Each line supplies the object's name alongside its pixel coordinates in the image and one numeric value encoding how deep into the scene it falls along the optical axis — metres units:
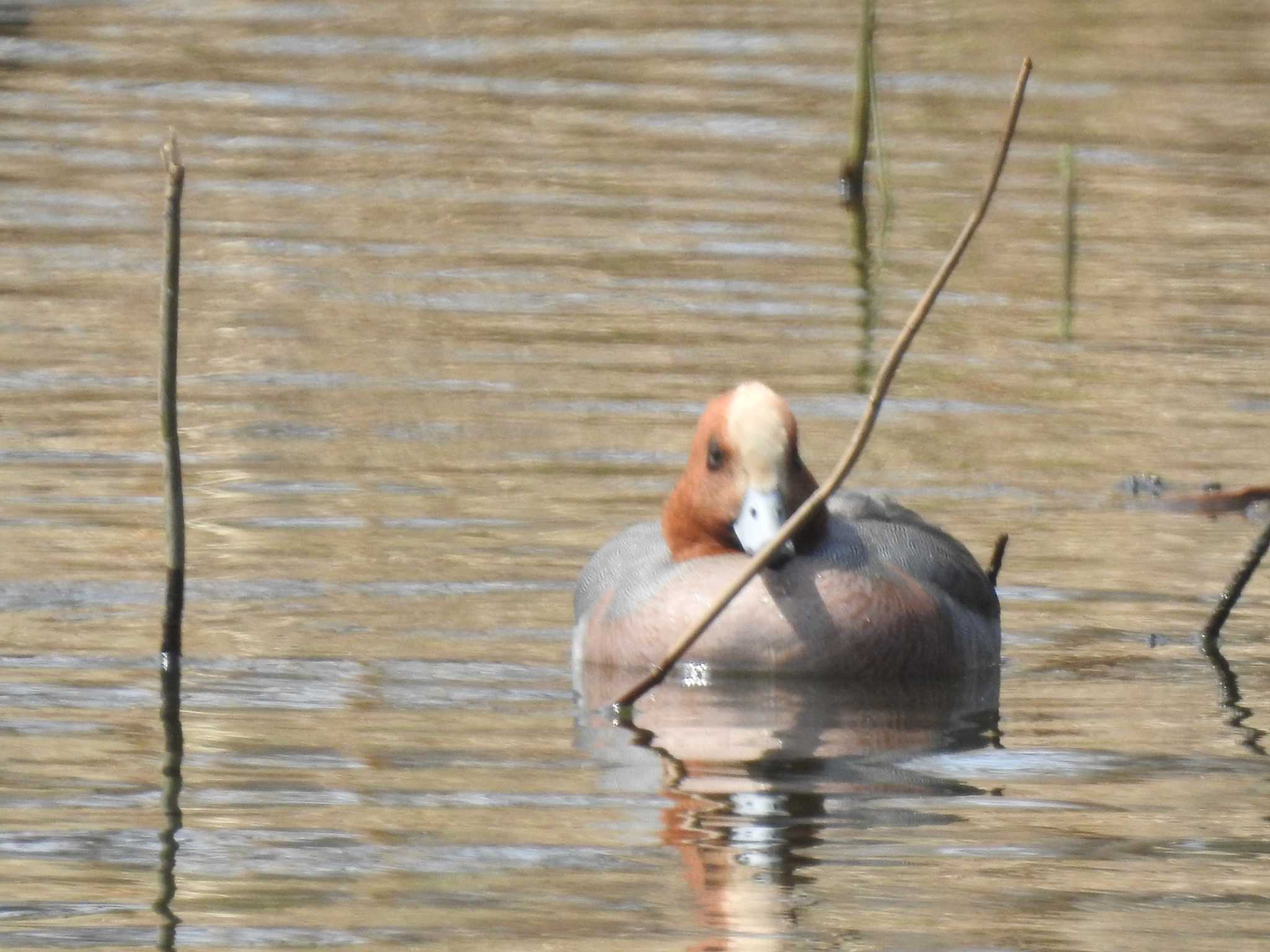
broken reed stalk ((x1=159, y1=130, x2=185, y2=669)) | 13.73
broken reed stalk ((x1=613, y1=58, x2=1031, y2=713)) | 12.66
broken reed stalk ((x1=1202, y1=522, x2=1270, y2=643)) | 16.45
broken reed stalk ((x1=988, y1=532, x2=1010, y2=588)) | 17.37
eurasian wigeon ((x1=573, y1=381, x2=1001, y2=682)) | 15.63
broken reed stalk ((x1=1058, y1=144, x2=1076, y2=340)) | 24.78
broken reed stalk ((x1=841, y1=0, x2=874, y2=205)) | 29.14
